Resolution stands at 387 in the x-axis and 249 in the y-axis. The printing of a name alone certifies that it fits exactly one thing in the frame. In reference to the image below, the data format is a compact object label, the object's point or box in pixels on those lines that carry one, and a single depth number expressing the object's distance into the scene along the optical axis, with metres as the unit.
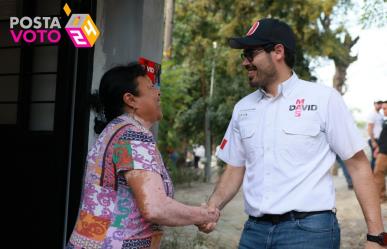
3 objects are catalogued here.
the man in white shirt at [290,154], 2.49
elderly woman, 2.13
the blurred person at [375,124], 9.62
